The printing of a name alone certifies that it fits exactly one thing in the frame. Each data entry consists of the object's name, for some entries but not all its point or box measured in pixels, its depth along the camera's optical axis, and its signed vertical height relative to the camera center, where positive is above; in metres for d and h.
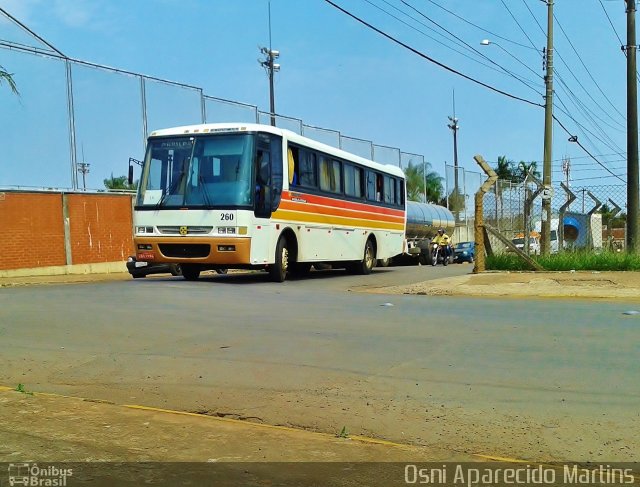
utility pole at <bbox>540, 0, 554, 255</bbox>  23.13 +3.96
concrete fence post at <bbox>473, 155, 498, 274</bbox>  16.55 -0.20
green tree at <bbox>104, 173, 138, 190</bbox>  28.89 +1.94
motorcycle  33.19 -1.76
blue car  40.00 -2.09
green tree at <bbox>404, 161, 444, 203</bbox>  50.53 +2.92
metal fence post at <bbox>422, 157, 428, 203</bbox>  51.84 +3.46
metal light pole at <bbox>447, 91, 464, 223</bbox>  52.34 +2.89
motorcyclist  33.38 -1.19
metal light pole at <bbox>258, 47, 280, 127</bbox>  36.97 +8.55
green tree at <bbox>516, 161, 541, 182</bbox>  71.50 +5.18
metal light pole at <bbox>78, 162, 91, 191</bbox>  27.47 +2.40
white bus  15.25 +0.57
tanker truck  34.06 -0.47
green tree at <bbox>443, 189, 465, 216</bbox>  52.81 +1.30
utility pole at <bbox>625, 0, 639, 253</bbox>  19.00 +2.14
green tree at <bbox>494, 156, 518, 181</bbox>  77.06 +5.58
